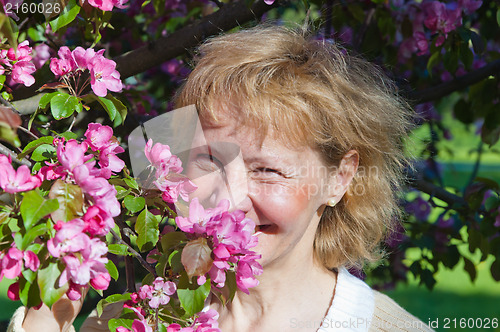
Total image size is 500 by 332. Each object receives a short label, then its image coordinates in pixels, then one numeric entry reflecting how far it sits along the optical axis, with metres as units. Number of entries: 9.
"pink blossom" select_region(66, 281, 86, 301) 1.01
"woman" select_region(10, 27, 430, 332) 1.54
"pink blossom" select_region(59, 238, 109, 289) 0.95
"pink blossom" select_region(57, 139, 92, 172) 1.05
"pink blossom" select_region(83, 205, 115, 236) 0.98
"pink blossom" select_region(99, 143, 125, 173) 1.20
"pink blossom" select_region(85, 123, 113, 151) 1.21
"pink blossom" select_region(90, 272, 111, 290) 1.04
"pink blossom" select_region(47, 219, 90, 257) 0.93
